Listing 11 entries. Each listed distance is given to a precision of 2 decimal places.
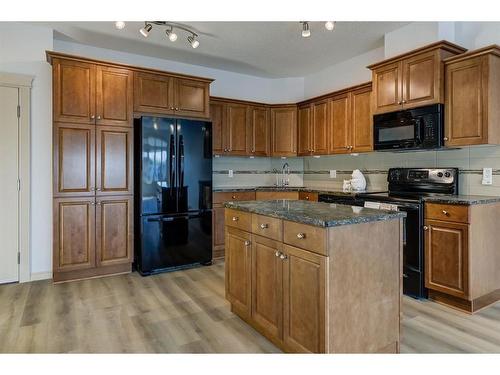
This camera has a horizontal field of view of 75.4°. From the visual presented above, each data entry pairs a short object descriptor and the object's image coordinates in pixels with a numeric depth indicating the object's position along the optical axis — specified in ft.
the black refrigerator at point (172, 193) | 11.80
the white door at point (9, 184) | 10.87
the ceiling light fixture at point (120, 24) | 10.62
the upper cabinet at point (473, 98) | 8.92
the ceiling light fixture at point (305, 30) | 9.92
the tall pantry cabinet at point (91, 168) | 10.96
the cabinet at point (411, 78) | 9.76
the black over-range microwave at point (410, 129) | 9.88
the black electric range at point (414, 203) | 9.43
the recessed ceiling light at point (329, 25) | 10.10
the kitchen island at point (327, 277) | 5.43
